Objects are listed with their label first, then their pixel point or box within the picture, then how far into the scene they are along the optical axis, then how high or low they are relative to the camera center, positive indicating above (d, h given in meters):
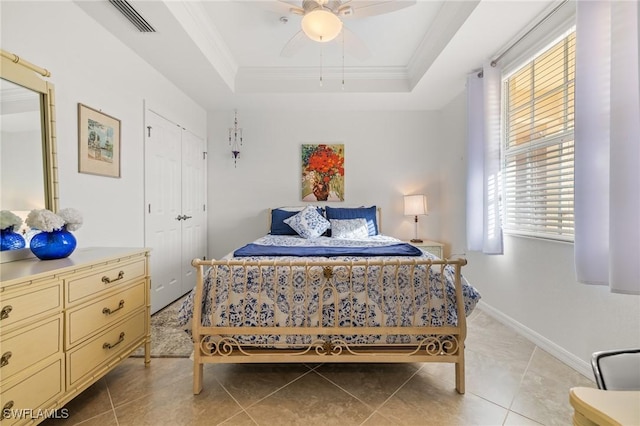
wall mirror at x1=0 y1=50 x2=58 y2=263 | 1.45 +0.41
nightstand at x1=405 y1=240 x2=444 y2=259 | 3.55 -0.48
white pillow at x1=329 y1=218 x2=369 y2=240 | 3.25 -0.22
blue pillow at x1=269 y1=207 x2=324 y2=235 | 3.53 -0.13
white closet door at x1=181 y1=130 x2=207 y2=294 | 3.46 +0.09
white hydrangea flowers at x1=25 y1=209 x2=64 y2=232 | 1.42 -0.04
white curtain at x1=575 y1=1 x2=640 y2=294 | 1.34 +0.32
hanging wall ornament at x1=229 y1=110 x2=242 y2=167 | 4.05 +1.05
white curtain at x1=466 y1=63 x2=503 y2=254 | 2.62 +0.45
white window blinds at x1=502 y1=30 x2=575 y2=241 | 1.99 +0.51
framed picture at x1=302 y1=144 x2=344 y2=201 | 4.01 +0.56
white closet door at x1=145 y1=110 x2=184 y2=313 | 2.78 +0.06
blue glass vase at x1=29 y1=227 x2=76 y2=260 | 1.45 -0.17
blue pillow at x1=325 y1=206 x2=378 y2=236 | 3.54 -0.04
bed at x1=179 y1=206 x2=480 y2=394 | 1.61 -0.60
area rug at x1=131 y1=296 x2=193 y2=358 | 2.10 -1.05
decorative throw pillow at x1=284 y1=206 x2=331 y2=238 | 3.30 -0.15
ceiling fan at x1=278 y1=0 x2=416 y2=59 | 1.70 +1.28
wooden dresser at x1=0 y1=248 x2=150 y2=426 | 1.11 -0.54
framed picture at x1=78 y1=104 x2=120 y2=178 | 1.99 +0.53
